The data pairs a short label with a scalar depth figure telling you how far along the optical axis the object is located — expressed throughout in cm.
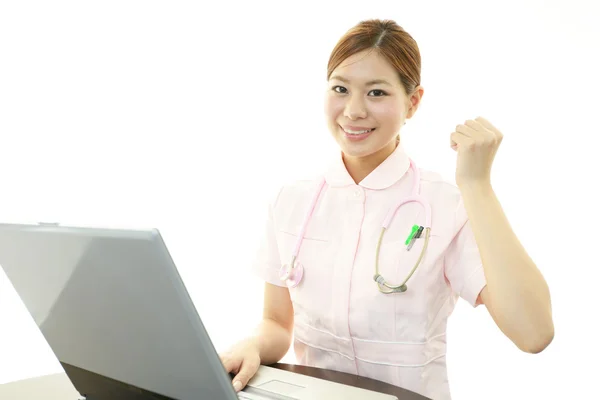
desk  121
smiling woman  134
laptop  74
